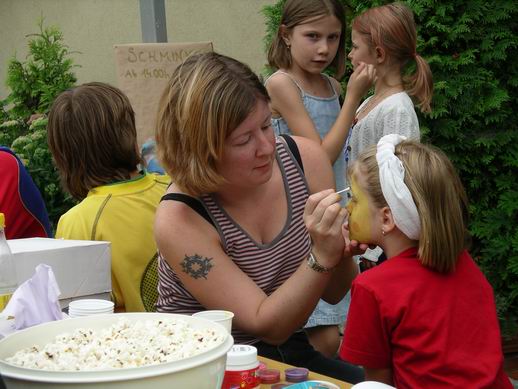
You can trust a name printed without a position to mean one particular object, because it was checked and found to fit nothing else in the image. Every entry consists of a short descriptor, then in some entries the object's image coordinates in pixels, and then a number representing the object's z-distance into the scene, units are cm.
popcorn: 115
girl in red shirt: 179
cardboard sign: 367
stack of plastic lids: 177
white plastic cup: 160
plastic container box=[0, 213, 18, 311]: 188
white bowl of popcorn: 106
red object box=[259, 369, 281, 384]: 163
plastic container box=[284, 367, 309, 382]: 163
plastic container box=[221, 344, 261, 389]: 150
